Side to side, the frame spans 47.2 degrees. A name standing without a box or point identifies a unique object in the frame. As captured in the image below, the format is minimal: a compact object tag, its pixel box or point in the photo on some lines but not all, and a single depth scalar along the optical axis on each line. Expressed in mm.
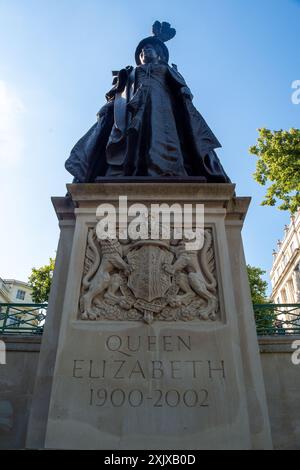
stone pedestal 3717
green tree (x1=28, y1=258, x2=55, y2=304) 27891
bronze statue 6426
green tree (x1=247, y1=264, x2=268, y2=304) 30838
